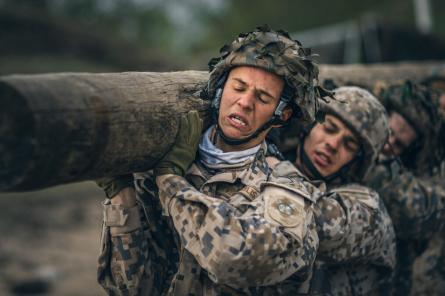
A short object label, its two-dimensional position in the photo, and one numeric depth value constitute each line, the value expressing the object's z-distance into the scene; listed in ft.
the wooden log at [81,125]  9.20
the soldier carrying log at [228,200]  10.43
